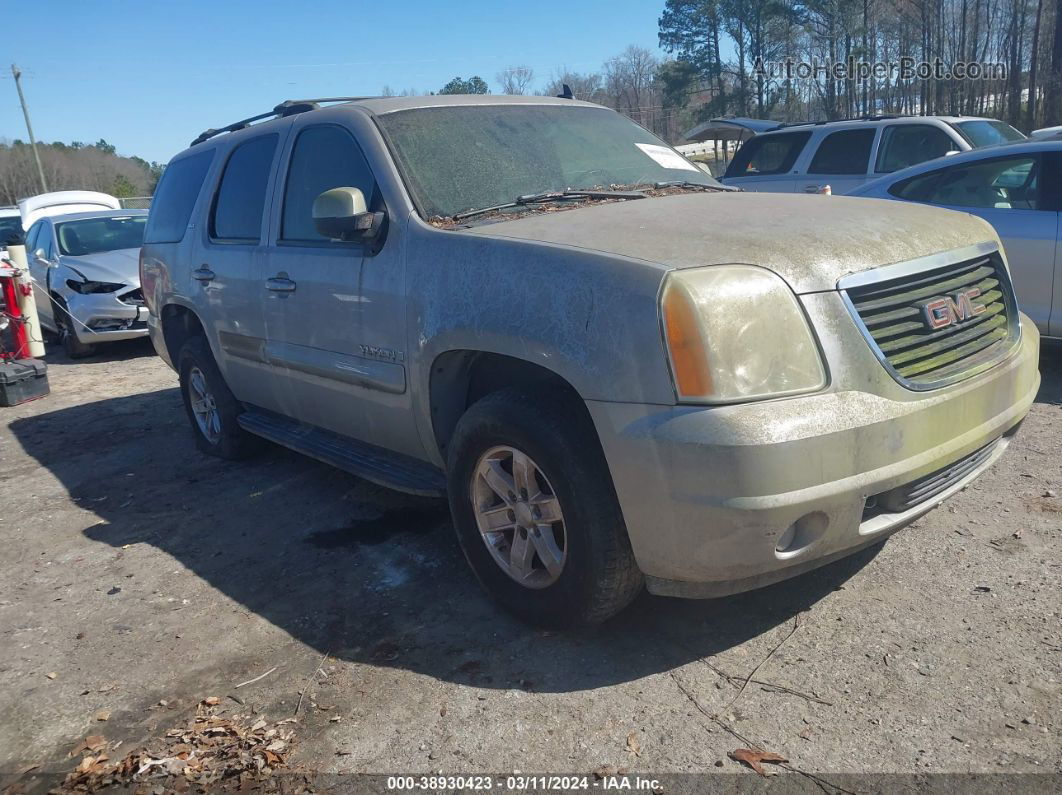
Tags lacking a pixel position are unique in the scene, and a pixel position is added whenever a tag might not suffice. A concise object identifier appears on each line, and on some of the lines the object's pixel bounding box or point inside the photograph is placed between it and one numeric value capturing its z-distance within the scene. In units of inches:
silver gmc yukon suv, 102.3
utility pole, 1625.2
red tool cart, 317.7
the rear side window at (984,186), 235.8
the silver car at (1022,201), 226.1
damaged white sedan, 391.5
